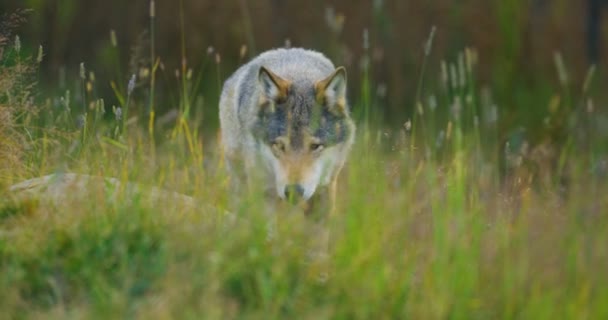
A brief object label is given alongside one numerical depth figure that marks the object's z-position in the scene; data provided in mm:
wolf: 13594
